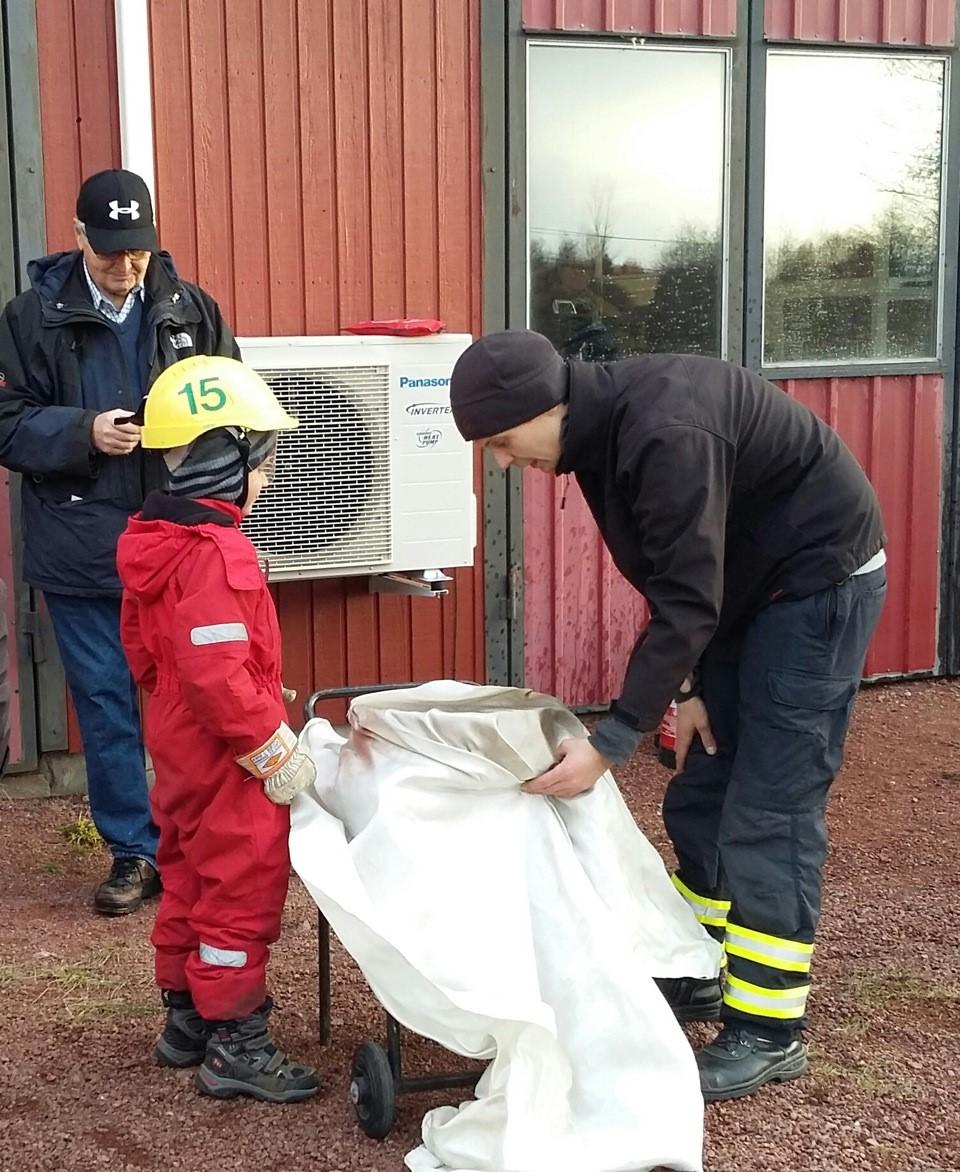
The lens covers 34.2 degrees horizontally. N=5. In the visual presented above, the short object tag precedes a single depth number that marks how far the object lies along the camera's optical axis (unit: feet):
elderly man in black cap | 15.12
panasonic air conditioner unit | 18.19
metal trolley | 10.78
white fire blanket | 9.86
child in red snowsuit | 11.03
